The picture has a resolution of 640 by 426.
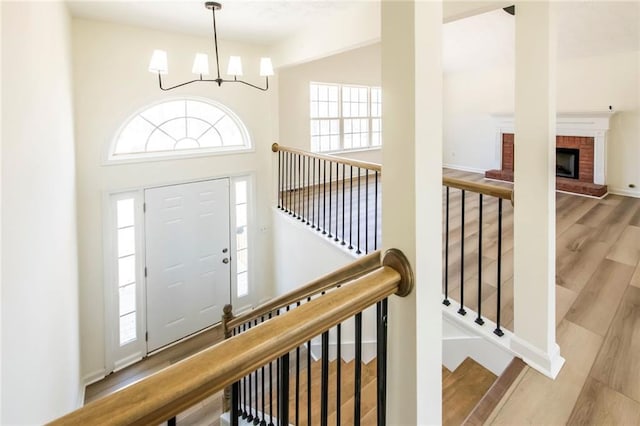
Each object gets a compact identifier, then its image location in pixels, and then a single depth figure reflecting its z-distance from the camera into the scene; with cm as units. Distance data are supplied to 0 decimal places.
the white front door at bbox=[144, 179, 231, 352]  473
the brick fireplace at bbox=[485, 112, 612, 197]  599
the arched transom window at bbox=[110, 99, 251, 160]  439
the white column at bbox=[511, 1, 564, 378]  178
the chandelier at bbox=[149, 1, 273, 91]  326
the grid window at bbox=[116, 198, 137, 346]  443
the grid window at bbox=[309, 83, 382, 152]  692
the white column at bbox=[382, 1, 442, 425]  101
